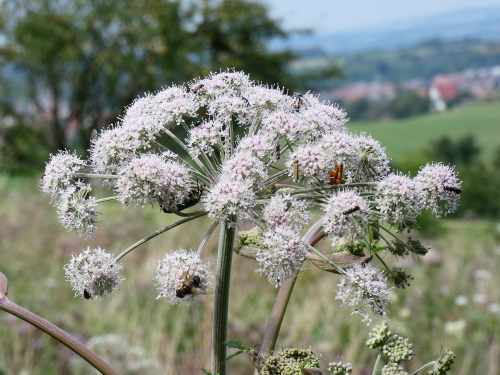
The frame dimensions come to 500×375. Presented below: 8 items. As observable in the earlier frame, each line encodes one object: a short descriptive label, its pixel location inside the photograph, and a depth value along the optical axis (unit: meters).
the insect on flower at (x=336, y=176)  0.33
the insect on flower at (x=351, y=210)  0.31
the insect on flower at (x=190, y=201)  0.32
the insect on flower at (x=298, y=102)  0.36
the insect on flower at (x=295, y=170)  0.32
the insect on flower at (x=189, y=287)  0.32
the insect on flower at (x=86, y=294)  0.32
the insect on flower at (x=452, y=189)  0.32
